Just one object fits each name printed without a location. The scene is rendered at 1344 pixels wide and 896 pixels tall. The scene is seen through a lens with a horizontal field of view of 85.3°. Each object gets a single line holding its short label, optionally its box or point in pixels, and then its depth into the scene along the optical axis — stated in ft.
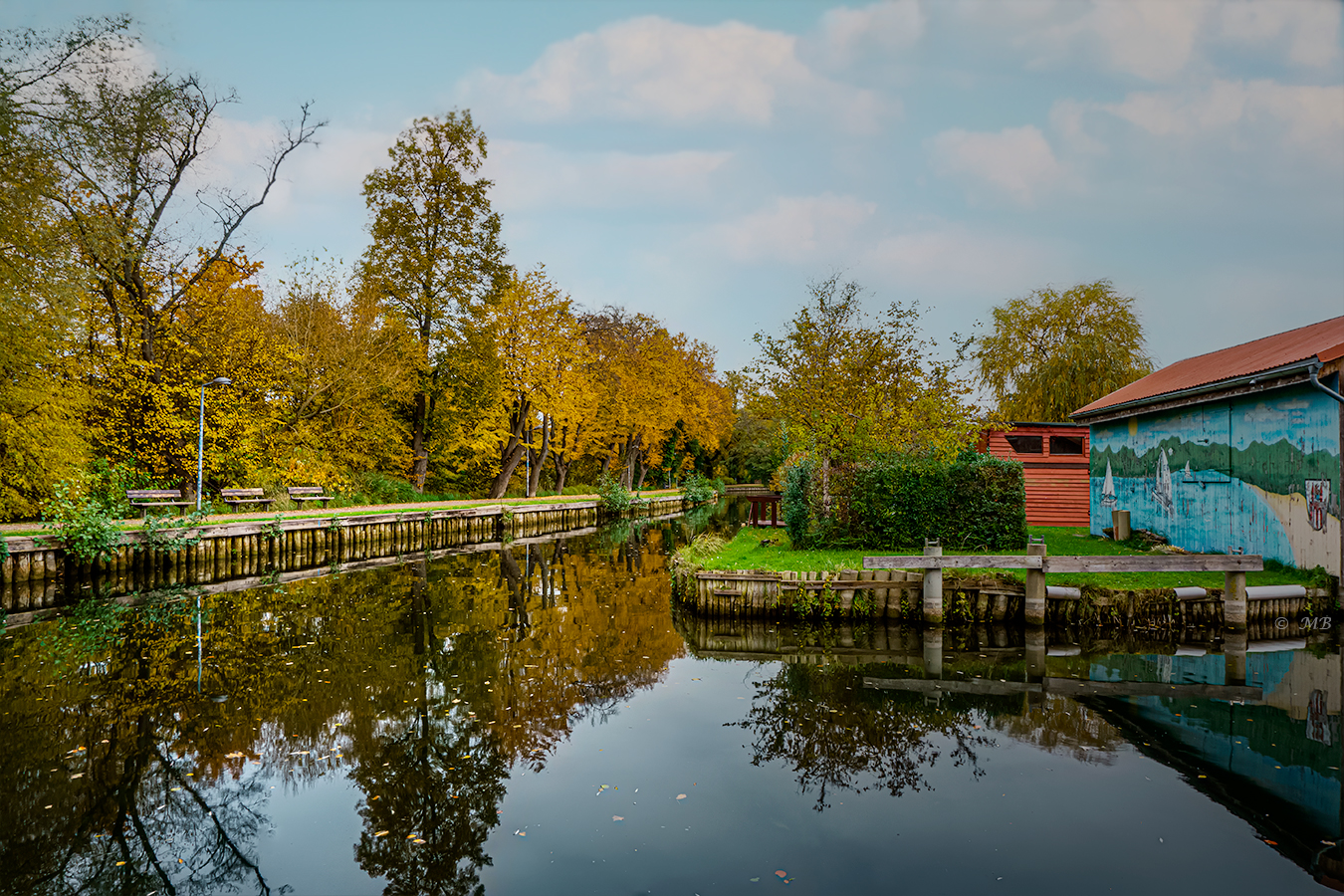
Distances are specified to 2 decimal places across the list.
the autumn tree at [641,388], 133.69
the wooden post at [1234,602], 33.73
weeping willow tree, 103.76
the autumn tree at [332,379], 81.71
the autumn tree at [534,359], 105.09
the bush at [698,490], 144.25
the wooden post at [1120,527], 54.09
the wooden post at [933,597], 35.04
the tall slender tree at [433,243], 100.22
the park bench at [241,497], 74.33
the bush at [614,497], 115.75
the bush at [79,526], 49.70
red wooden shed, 69.77
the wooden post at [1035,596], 34.47
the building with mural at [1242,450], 36.17
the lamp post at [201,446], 64.40
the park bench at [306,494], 78.79
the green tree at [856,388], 52.75
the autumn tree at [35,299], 51.98
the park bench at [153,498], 66.54
